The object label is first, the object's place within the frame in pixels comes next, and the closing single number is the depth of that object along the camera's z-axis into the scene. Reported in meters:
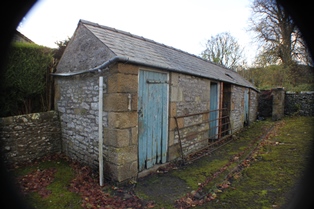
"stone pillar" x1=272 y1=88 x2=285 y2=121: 13.59
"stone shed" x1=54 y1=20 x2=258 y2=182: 3.92
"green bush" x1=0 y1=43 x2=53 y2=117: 5.08
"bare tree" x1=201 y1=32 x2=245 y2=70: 22.22
